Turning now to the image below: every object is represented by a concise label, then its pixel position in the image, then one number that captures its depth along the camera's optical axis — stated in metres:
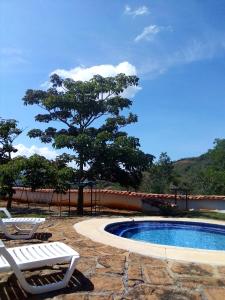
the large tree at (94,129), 10.25
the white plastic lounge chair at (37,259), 3.07
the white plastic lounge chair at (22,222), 5.69
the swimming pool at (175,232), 7.33
